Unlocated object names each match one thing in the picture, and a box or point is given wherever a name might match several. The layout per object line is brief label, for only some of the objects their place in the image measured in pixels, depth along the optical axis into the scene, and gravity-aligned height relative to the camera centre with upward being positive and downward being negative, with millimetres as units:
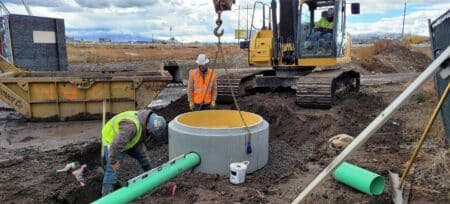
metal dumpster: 9836 -827
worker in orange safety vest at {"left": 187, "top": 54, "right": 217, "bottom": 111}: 7918 -591
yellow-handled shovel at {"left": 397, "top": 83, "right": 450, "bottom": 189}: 3939 -772
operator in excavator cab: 10594 +564
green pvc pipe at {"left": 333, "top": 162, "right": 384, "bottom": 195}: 4668 -1437
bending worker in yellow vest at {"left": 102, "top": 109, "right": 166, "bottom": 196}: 5098 -928
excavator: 10516 +61
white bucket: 5629 -1557
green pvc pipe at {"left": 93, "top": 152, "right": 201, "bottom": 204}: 4488 -1434
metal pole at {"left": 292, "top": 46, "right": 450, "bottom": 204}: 3246 -486
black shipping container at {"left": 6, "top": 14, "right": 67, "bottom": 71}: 13062 +526
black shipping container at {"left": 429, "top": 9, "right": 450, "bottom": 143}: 5168 +72
